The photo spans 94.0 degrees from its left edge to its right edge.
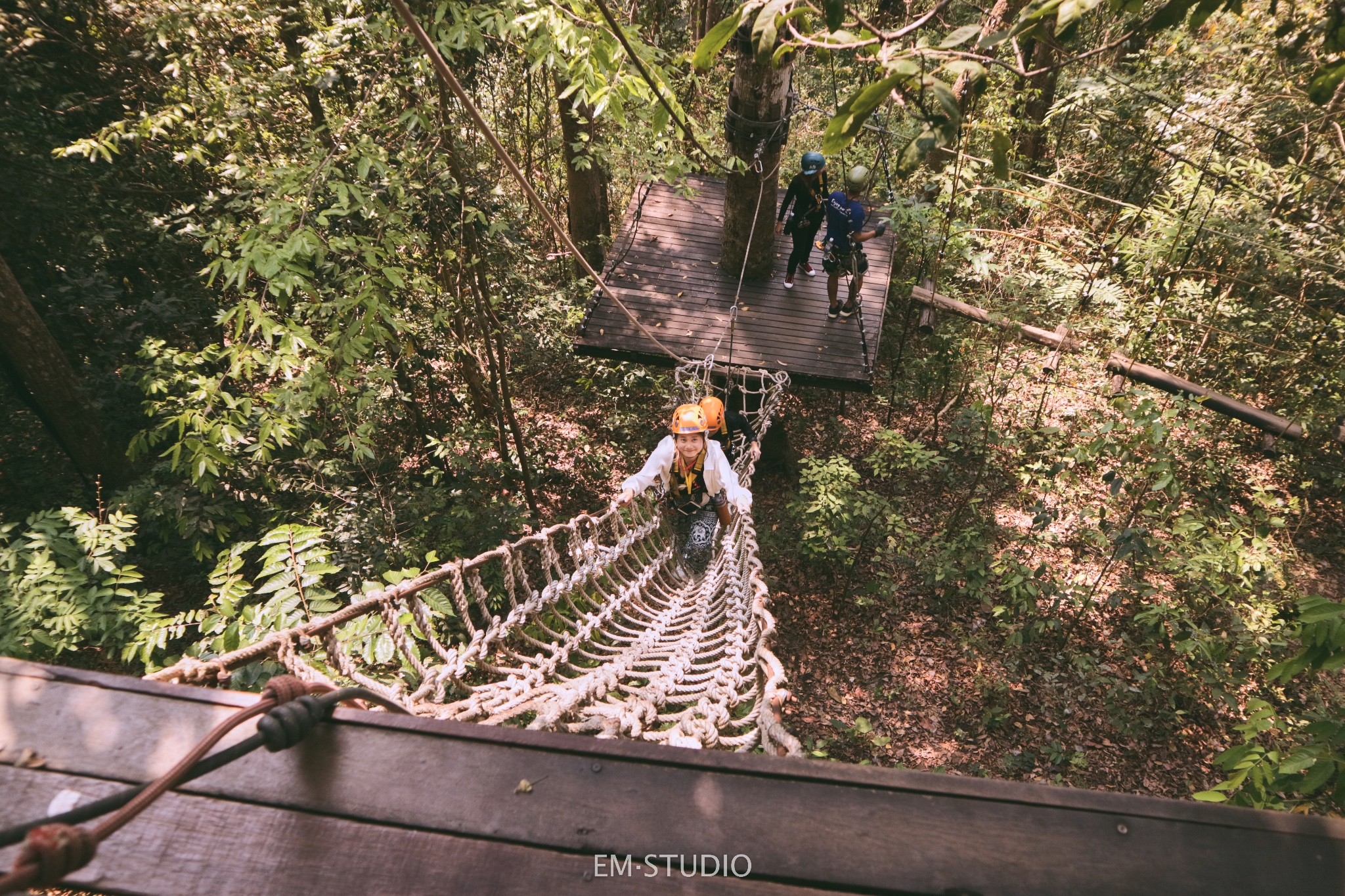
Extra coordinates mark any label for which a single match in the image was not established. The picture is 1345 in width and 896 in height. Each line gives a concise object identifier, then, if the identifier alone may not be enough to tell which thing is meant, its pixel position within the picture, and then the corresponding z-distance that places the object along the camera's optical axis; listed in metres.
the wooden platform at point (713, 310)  5.29
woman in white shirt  3.39
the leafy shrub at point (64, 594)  2.47
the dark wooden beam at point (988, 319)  5.44
